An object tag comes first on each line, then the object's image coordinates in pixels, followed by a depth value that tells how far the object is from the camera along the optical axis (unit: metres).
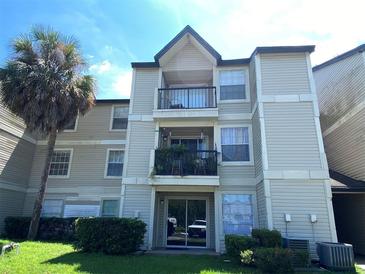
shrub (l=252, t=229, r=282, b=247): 9.67
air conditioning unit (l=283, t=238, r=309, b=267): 9.87
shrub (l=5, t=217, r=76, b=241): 15.14
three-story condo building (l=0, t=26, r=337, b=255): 11.40
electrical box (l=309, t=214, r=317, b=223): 10.66
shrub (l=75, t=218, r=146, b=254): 10.73
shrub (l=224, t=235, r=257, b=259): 9.65
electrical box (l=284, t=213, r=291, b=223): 10.78
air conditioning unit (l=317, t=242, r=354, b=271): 8.98
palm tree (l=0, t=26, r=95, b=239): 14.42
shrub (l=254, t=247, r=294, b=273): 8.23
